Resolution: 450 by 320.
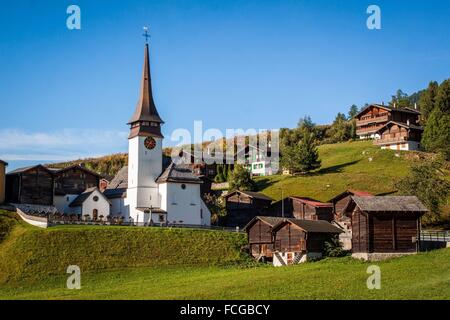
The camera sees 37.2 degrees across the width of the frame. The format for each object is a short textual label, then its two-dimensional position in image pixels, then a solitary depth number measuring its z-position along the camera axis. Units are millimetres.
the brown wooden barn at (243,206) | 81312
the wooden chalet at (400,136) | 106688
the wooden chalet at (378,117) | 116875
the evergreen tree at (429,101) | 114938
